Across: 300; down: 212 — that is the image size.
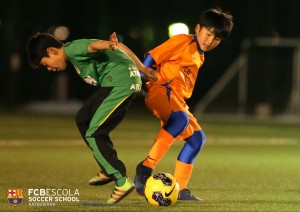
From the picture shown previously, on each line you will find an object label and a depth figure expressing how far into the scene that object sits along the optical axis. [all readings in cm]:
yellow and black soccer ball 1698
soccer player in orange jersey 1880
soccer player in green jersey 1689
